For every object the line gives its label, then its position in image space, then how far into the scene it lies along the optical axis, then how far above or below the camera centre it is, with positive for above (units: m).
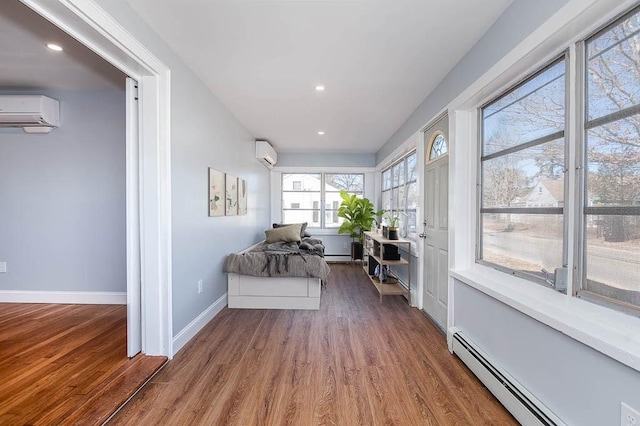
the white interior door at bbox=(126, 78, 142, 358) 2.08 -0.09
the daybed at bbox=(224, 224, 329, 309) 3.22 -0.85
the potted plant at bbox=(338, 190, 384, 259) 5.86 -0.15
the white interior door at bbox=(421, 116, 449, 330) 2.65 -0.12
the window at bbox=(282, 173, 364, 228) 6.49 +0.37
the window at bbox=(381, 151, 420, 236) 3.85 +0.30
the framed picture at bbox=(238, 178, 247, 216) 4.00 +0.21
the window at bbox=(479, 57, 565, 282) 1.53 +0.23
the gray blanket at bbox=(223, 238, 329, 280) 3.22 -0.66
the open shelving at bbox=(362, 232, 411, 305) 3.54 -1.01
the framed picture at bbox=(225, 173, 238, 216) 3.51 +0.19
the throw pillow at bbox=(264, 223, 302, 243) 4.02 -0.37
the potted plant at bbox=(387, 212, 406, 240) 3.71 -0.31
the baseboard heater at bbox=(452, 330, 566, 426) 1.38 -1.06
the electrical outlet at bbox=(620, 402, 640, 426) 0.98 -0.77
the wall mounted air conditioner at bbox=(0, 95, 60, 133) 2.82 +1.06
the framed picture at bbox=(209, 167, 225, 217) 2.99 +0.20
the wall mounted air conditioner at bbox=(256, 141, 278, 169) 4.99 +1.10
